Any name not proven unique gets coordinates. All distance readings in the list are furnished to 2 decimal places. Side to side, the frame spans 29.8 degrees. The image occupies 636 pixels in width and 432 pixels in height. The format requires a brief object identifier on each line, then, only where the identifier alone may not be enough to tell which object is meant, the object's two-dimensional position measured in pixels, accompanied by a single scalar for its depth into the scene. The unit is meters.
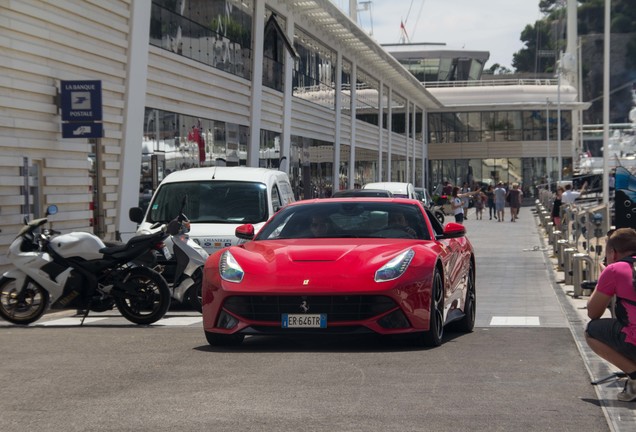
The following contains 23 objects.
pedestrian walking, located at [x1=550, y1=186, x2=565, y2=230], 35.06
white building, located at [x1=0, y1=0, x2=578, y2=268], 19.56
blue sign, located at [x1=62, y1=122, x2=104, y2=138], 19.27
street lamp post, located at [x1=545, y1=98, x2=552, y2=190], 91.88
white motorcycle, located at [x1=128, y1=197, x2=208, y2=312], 14.47
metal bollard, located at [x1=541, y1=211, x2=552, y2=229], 43.78
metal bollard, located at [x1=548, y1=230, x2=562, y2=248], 30.08
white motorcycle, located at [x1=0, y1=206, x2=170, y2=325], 13.01
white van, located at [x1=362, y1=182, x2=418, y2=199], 34.22
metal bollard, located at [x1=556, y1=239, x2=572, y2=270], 23.97
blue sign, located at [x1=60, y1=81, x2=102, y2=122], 19.33
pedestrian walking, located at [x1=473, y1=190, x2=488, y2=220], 62.99
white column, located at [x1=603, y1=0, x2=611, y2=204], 38.09
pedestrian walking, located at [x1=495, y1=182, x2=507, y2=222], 58.56
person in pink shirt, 7.74
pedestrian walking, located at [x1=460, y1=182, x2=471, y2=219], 63.17
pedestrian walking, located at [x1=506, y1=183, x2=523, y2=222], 59.53
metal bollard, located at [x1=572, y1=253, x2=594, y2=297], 18.52
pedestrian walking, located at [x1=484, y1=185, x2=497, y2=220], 61.47
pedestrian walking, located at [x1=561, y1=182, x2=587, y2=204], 38.41
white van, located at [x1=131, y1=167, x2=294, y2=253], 17.02
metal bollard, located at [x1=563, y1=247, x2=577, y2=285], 21.15
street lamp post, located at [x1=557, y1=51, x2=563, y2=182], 88.43
